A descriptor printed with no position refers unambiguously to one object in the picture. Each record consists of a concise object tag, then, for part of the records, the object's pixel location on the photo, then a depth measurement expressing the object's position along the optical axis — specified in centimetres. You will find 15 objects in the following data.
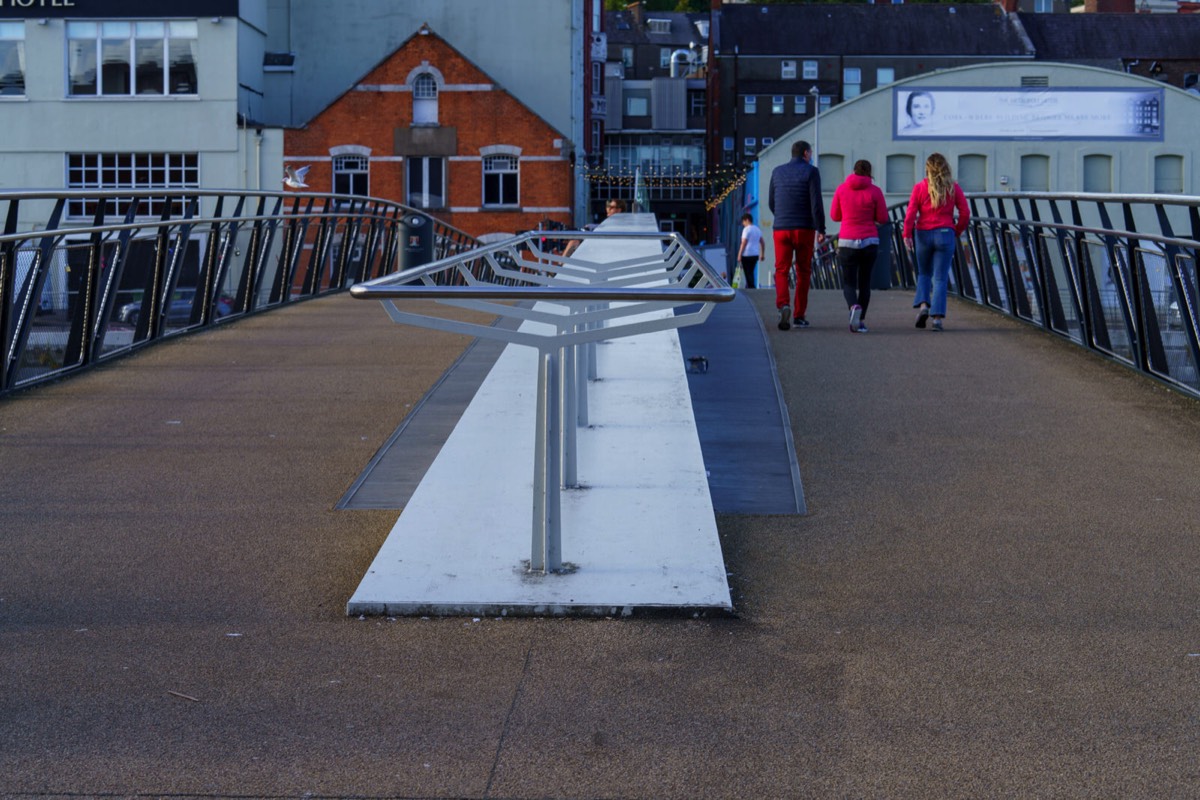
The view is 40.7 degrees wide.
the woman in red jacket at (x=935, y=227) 1352
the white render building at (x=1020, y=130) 6000
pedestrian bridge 395
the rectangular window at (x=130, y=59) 4944
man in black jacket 1341
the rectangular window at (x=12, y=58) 4969
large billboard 5997
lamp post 5831
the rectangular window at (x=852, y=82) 8850
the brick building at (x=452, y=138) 5091
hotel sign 4909
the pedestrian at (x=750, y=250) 2969
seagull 4962
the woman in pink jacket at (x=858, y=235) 1344
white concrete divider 520
